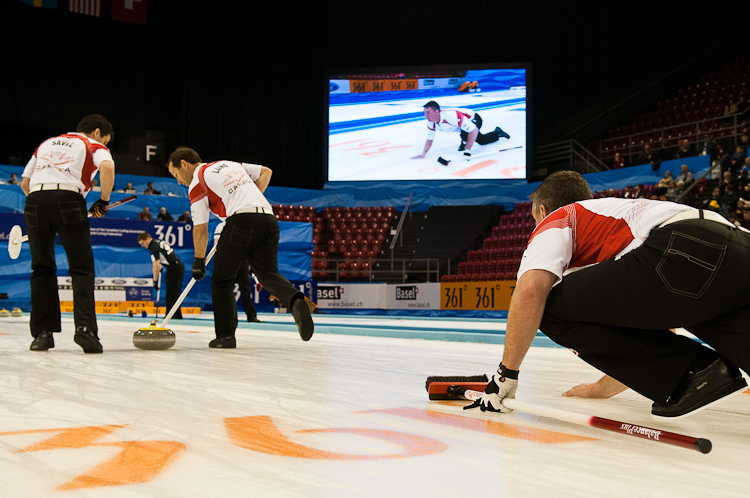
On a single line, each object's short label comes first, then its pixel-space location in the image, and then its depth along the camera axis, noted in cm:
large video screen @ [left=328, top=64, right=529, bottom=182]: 1820
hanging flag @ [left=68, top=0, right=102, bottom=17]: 1706
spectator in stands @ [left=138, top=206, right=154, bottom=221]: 1400
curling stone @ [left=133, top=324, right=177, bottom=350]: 385
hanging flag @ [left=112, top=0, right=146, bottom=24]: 1778
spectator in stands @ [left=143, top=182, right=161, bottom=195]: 1621
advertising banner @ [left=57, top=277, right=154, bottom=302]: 1172
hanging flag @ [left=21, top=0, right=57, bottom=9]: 1664
